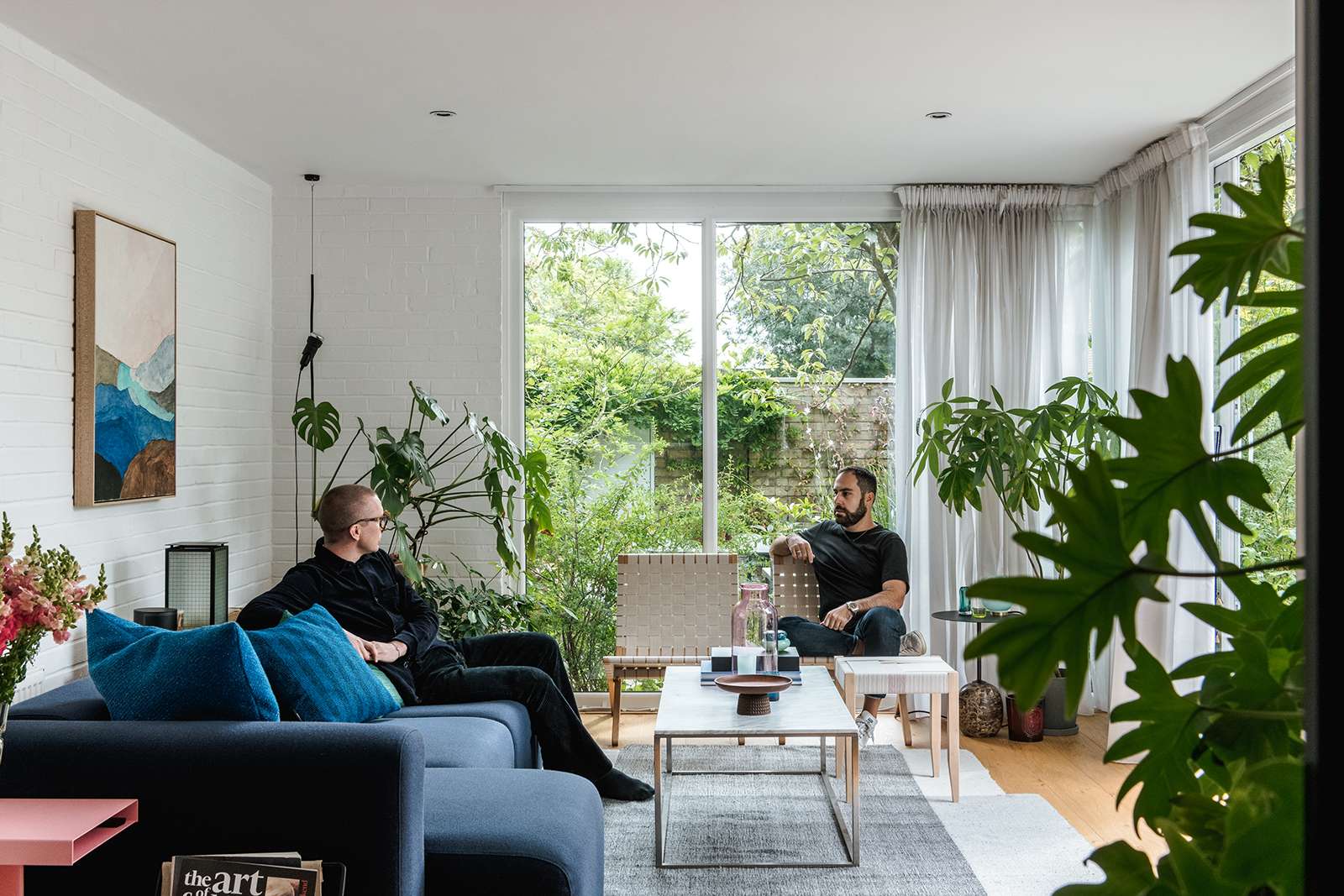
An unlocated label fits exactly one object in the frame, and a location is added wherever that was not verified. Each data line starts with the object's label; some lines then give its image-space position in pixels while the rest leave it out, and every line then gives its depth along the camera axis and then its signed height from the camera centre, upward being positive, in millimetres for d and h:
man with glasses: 3910 -679
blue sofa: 2324 -722
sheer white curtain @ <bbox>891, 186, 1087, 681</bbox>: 5520 +664
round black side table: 5031 -1133
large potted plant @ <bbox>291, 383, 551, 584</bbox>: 4926 -74
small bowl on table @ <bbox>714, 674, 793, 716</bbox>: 3559 -756
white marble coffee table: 3354 -811
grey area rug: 3301 -1240
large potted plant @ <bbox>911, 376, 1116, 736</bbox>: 4781 +51
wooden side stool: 4066 -826
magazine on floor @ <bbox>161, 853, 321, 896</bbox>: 2275 -847
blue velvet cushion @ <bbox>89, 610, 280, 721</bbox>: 2531 -499
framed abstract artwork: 3816 +349
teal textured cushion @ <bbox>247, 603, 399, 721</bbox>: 3029 -590
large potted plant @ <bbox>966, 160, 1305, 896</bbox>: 586 -96
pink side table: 2105 -715
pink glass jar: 4070 -609
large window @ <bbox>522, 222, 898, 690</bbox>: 5711 +502
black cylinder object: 3932 -556
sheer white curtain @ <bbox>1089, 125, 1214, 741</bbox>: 4398 +653
